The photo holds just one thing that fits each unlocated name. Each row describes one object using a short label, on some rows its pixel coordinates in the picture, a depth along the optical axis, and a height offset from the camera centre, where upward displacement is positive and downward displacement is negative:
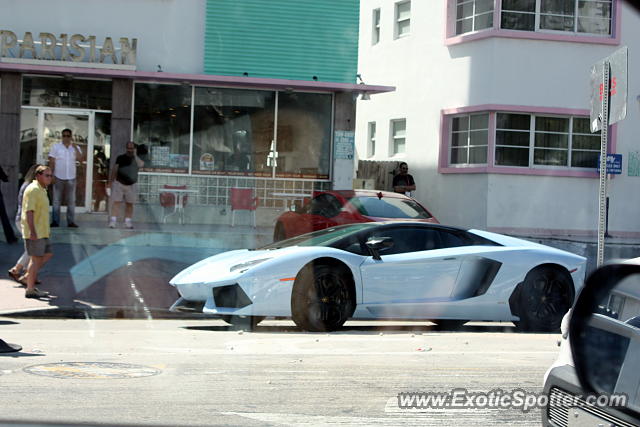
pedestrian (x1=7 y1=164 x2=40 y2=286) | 12.27 -1.16
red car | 15.07 -0.33
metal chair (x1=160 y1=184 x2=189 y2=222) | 20.14 -0.39
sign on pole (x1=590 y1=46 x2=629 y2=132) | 9.09 +1.04
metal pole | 8.80 +0.68
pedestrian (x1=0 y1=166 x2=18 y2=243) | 15.76 -0.78
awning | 18.84 +2.18
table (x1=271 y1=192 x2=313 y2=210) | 20.81 -0.19
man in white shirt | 17.62 +0.20
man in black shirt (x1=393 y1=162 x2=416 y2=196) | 22.25 +0.19
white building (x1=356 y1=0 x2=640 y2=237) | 21.12 +1.79
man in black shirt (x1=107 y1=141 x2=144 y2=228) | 18.06 +0.00
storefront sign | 18.80 +2.62
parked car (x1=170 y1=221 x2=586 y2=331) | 9.30 -0.90
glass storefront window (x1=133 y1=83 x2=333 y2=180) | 20.34 +1.20
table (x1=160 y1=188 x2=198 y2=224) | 20.20 -0.35
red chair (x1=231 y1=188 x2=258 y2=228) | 19.81 -0.30
